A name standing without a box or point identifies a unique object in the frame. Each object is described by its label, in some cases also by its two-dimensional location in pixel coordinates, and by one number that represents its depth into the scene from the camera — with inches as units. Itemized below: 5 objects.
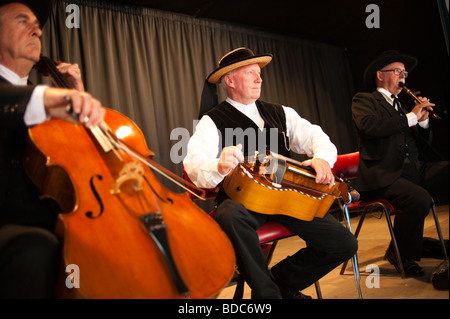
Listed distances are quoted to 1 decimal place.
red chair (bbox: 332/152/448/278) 102.2
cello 40.4
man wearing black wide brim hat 103.9
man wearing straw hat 70.2
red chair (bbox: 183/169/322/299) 77.1
